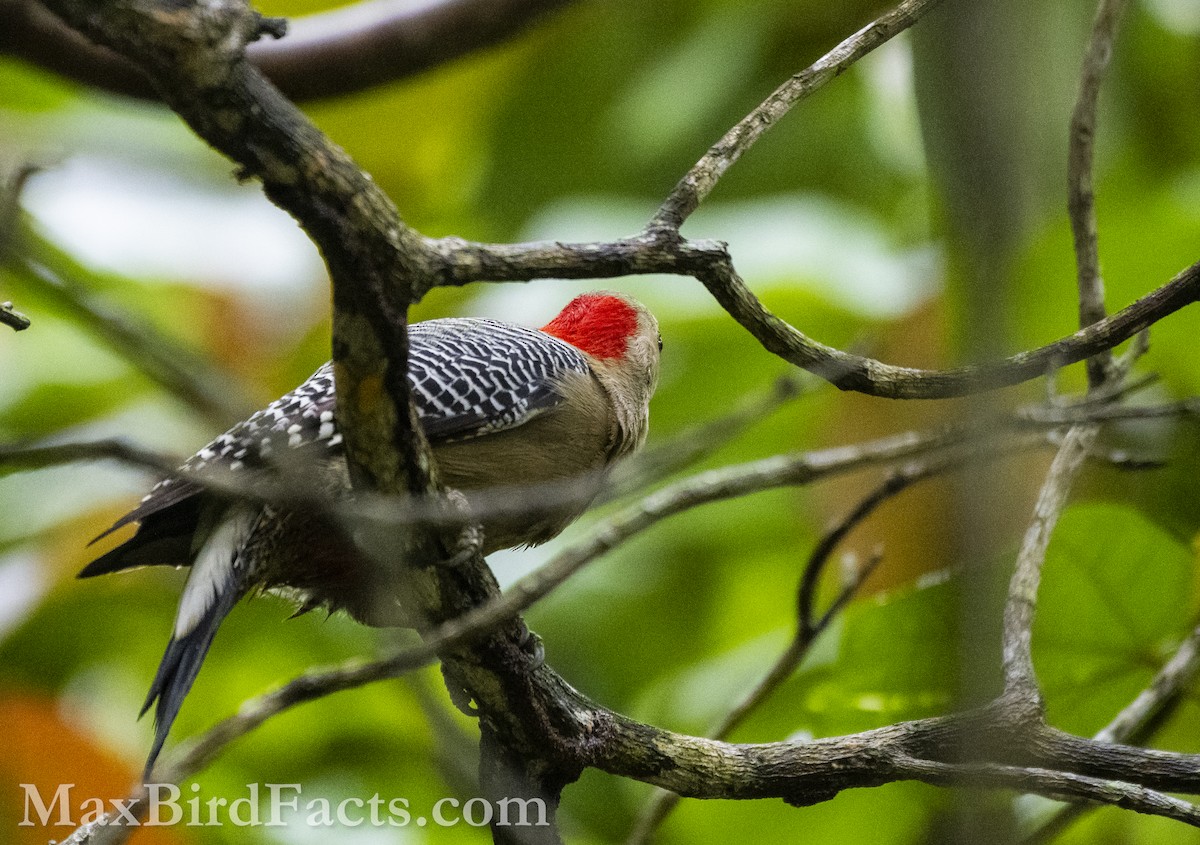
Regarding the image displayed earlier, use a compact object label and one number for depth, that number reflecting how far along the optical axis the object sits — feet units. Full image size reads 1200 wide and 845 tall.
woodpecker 15.11
